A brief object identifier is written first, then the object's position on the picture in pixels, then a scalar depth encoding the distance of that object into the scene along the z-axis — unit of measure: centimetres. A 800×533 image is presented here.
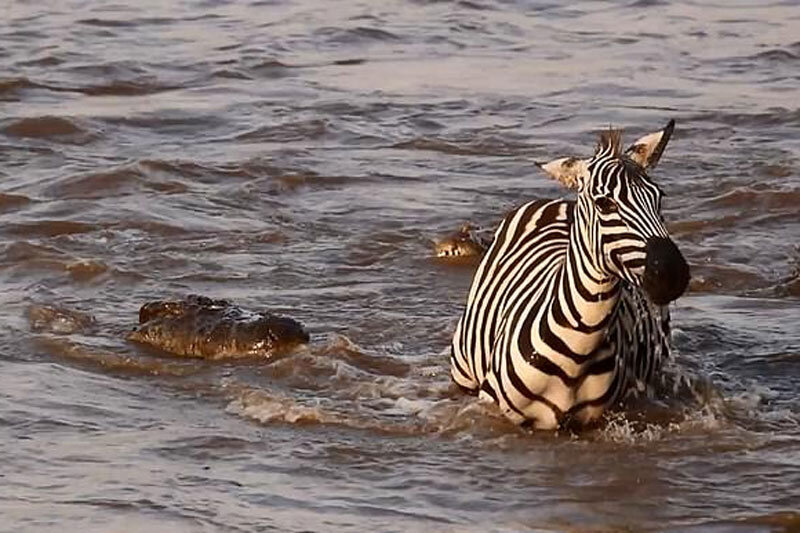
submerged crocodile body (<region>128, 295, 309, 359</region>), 1986
